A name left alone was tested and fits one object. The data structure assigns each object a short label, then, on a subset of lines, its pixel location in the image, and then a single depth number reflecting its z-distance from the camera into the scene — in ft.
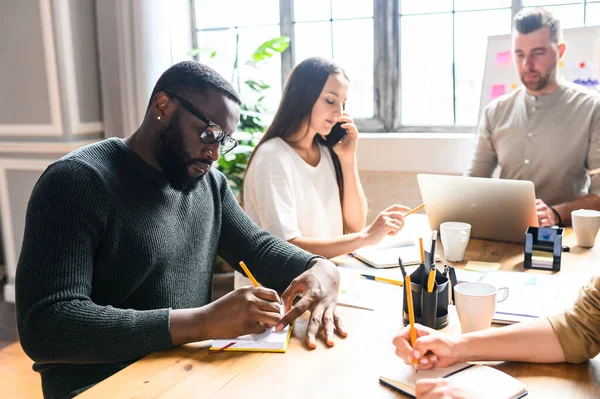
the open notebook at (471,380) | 2.87
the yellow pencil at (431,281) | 3.72
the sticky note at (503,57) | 10.04
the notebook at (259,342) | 3.51
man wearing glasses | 3.55
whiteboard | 9.50
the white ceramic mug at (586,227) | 5.74
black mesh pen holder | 3.76
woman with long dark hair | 6.07
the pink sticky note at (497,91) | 10.17
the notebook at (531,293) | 3.91
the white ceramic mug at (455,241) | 5.39
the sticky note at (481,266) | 5.13
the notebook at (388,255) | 5.34
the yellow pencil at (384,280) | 4.76
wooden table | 2.99
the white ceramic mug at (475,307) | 3.54
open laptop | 5.70
